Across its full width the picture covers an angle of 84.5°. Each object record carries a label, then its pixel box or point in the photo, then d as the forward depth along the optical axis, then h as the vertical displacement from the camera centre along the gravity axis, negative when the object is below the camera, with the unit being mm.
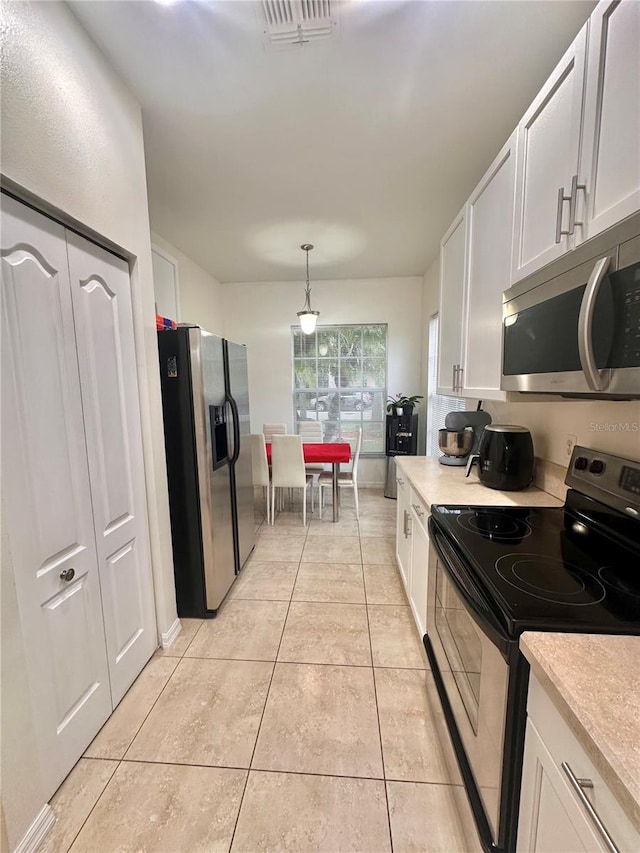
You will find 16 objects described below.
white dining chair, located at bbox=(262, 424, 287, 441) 4668 -533
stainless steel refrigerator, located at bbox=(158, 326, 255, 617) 2021 -424
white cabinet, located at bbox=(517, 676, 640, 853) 563 -759
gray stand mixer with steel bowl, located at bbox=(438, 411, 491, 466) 2295 -332
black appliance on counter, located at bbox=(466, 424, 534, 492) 1747 -366
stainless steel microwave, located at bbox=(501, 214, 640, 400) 818 +171
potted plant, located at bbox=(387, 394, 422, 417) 4297 -236
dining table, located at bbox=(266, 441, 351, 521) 3647 -701
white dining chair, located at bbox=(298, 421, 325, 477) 4828 -589
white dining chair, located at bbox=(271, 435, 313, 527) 3518 -768
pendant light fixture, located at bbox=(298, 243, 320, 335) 3574 +709
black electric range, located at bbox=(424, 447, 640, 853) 854 -553
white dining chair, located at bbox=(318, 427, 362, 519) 3809 -987
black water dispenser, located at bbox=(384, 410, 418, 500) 4306 -600
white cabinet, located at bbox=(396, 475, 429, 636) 1856 -959
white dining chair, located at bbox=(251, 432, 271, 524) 3646 -779
